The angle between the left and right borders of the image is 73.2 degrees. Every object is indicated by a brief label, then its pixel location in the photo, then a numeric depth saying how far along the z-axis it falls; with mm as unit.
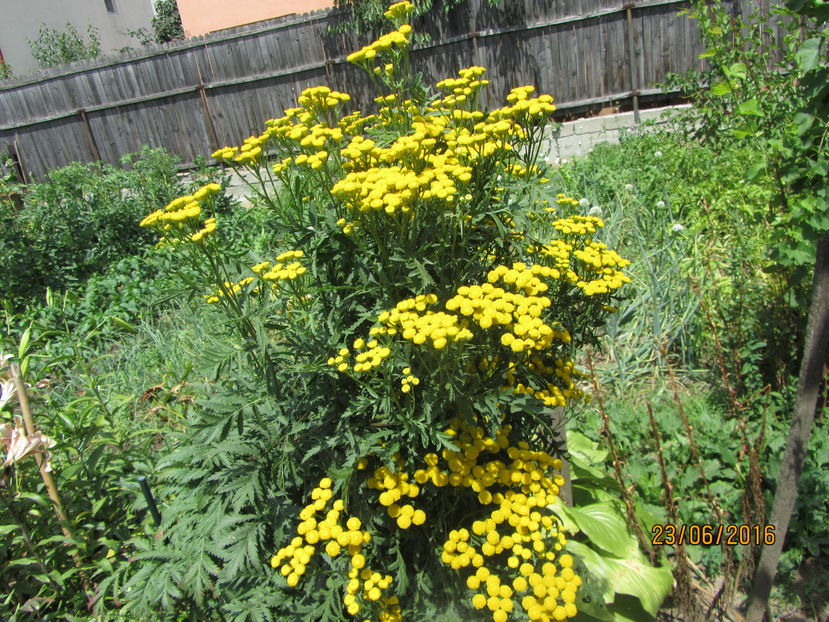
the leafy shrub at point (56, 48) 19594
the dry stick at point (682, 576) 2033
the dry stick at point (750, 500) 2037
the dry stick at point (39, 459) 2049
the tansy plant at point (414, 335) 1415
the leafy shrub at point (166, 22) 22984
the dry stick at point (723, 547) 2078
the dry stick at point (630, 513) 2088
